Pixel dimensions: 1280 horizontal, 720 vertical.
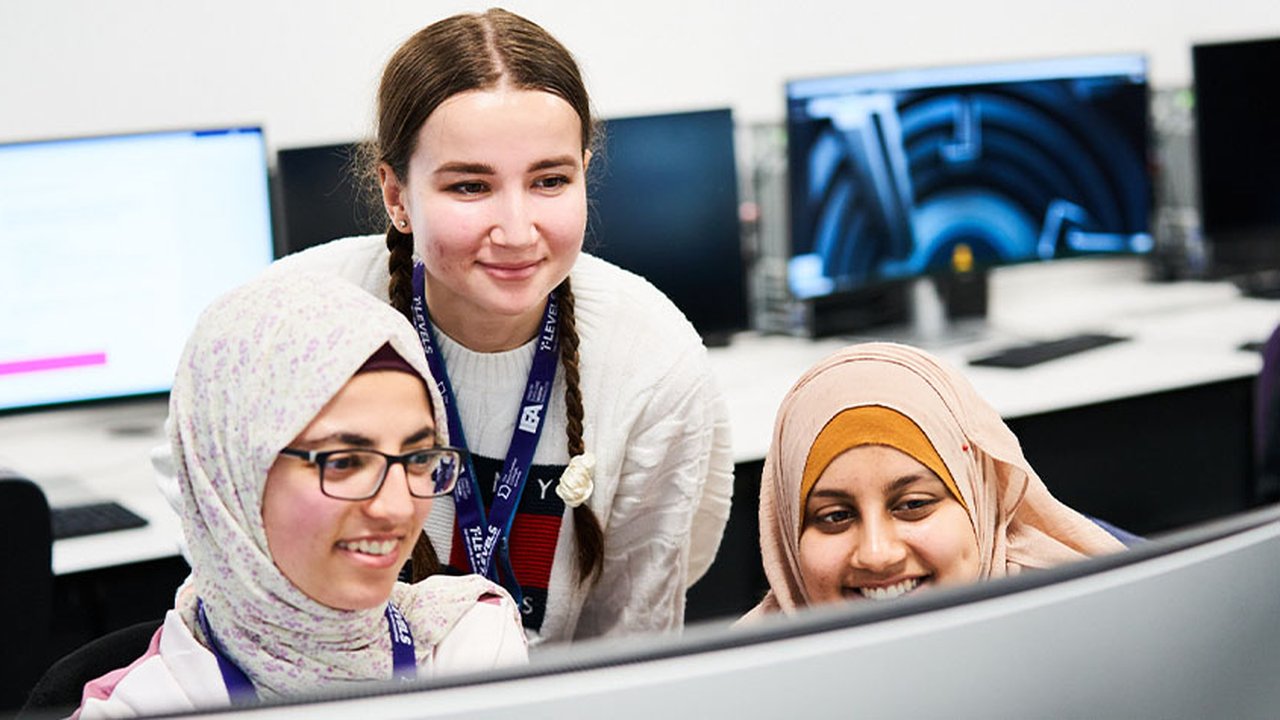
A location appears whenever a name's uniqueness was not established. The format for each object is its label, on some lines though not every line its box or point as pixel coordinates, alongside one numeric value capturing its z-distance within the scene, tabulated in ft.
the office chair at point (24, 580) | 5.54
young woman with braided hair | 3.99
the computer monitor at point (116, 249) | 7.16
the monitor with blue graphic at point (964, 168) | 8.83
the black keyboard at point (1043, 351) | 8.70
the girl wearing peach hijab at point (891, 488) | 3.39
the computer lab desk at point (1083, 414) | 6.90
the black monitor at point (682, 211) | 8.27
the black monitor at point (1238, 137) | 10.11
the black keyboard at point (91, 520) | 6.27
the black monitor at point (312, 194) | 7.63
